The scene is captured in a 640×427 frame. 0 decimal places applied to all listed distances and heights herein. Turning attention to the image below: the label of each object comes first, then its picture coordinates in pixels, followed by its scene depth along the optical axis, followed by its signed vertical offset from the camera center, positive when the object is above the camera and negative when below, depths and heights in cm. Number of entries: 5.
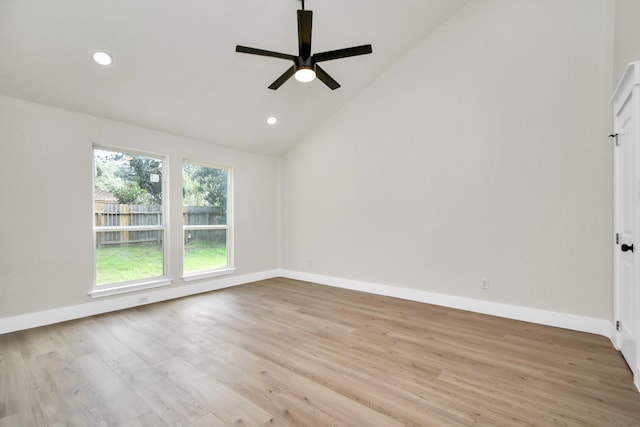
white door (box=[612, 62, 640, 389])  202 -7
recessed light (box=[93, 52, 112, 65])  292 +158
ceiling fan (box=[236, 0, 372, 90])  254 +145
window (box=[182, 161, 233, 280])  473 -16
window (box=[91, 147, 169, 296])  381 -14
